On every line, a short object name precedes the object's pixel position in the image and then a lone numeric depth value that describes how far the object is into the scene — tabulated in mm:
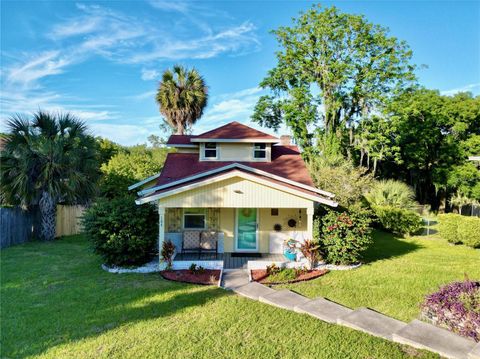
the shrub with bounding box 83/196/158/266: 10117
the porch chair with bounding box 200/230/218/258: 12242
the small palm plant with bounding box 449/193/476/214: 27797
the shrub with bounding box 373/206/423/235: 18016
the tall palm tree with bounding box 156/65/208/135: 25000
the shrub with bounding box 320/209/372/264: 10719
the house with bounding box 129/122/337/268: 10688
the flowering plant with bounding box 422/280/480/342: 5793
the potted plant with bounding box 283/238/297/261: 11225
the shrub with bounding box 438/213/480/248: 14797
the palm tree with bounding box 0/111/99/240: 14180
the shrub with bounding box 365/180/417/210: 20212
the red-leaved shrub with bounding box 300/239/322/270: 10586
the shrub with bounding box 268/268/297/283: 9328
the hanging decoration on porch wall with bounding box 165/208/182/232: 12758
